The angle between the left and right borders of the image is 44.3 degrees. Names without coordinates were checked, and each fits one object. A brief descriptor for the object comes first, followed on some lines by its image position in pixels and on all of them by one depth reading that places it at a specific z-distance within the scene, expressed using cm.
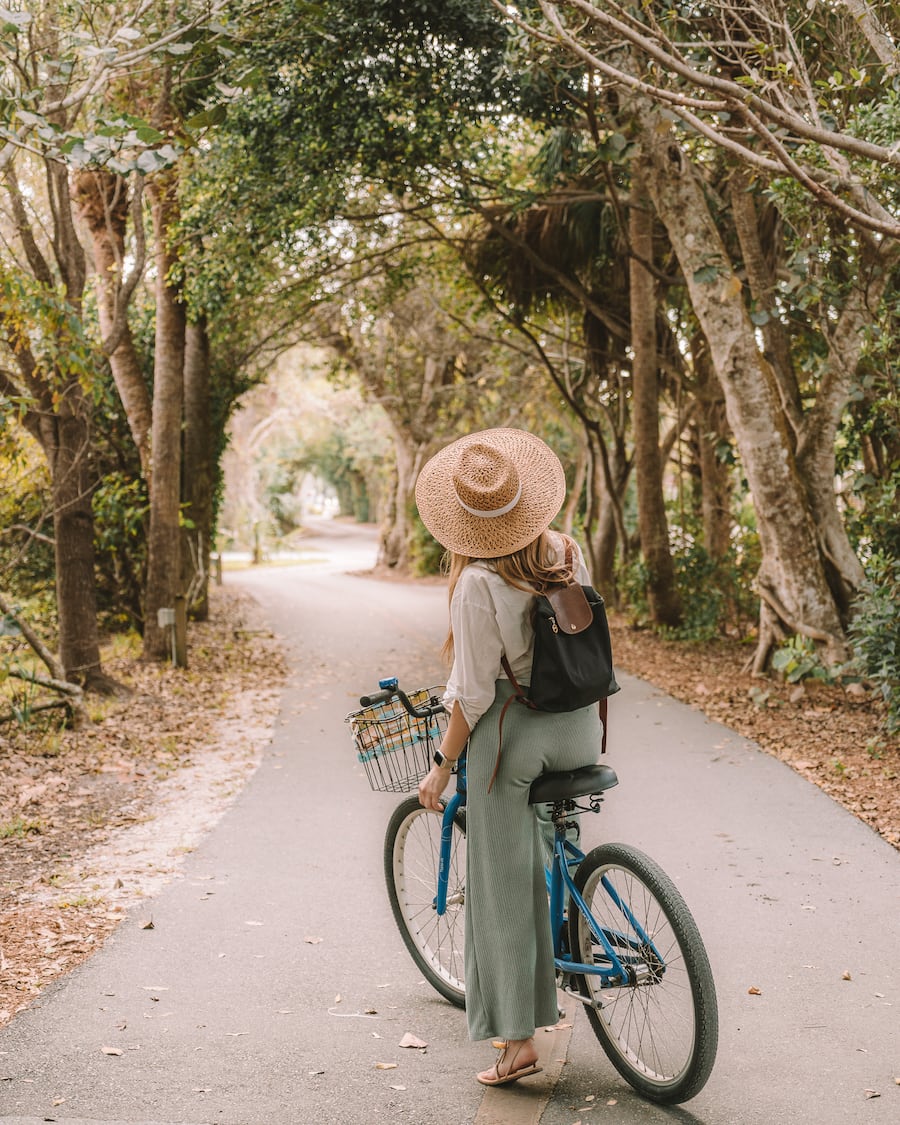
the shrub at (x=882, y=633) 848
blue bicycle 334
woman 356
